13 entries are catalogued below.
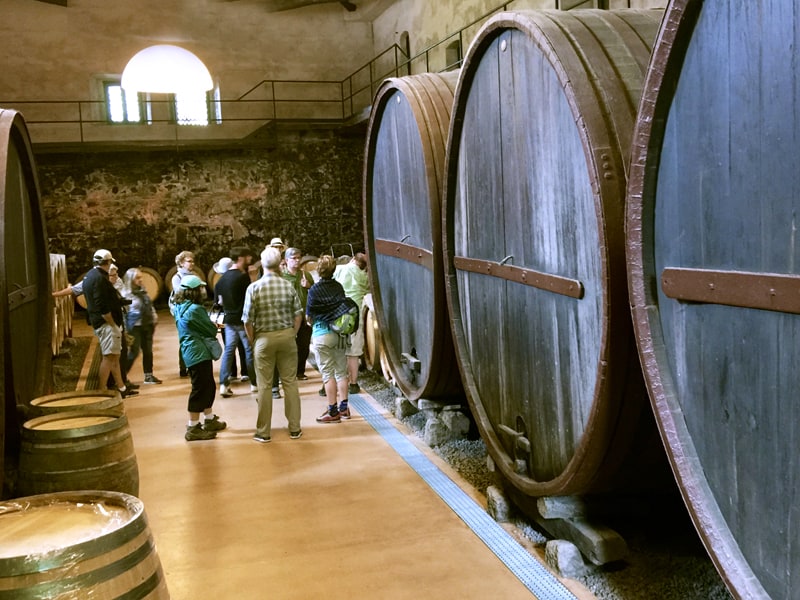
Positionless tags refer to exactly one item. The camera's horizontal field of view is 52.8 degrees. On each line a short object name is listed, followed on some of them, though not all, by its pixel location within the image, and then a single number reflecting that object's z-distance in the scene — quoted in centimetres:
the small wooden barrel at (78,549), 204
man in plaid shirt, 615
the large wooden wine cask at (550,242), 269
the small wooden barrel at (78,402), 367
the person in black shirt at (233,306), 755
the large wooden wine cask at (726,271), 184
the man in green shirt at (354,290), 768
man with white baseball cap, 730
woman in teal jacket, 625
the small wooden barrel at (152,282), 1555
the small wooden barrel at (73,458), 329
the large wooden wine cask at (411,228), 459
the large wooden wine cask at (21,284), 362
